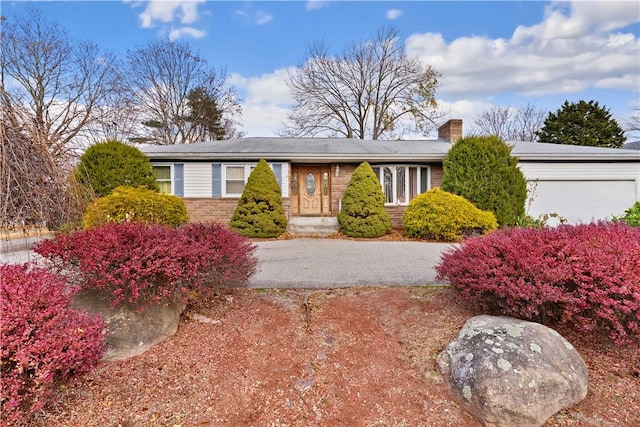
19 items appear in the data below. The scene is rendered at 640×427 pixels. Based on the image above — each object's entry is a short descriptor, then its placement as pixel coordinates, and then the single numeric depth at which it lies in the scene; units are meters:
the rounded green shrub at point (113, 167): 10.23
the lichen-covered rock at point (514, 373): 2.21
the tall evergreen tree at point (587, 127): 24.72
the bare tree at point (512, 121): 30.20
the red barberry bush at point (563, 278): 2.68
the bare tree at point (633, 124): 27.50
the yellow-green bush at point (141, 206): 8.38
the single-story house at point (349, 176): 11.91
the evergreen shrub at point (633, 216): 7.68
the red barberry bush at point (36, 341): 1.76
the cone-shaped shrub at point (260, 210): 10.14
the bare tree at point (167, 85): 22.61
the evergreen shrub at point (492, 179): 10.41
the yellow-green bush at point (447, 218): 9.36
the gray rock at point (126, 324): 2.84
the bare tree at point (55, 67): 16.67
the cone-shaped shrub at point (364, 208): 10.47
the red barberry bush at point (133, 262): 2.76
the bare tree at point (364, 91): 23.66
